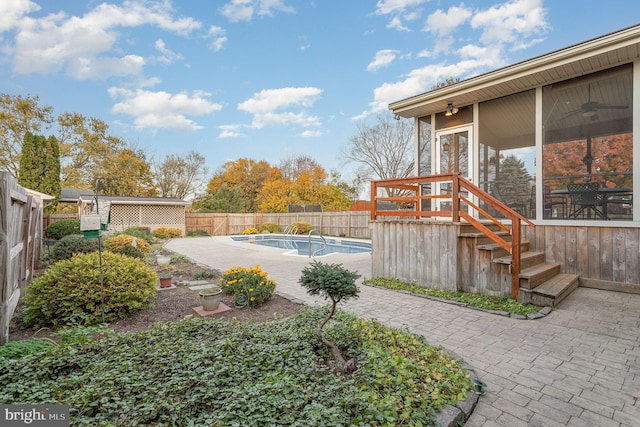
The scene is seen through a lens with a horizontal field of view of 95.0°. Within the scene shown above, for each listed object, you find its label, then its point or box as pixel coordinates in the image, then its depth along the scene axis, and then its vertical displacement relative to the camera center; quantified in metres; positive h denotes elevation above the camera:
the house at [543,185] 4.41 +0.52
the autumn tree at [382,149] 18.37 +4.28
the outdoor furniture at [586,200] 4.76 +0.23
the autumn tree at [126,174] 20.94 +2.89
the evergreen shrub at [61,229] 11.36 -0.61
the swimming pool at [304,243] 11.99 -1.38
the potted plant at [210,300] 3.77 -1.11
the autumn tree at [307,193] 19.58 +1.45
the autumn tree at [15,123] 17.23 +5.43
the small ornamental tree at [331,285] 2.37 -0.58
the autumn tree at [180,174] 23.86 +3.29
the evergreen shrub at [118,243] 7.96 -0.82
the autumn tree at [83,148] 19.44 +4.42
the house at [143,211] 16.48 +0.15
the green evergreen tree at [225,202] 21.80 +0.86
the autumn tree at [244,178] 25.64 +3.17
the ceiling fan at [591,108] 4.82 +1.76
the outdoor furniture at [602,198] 4.57 +0.26
